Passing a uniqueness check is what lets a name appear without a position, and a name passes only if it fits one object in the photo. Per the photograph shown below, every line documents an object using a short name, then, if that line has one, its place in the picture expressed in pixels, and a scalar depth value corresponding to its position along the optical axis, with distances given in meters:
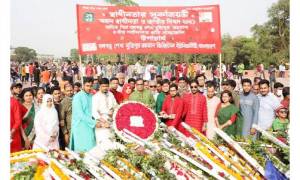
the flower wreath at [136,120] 4.86
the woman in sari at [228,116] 4.95
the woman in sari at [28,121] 4.86
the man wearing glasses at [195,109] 5.09
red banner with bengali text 5.28
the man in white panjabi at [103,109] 4.96
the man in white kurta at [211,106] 5.08
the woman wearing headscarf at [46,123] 4.81
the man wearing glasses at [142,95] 5.21
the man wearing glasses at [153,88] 5.47
